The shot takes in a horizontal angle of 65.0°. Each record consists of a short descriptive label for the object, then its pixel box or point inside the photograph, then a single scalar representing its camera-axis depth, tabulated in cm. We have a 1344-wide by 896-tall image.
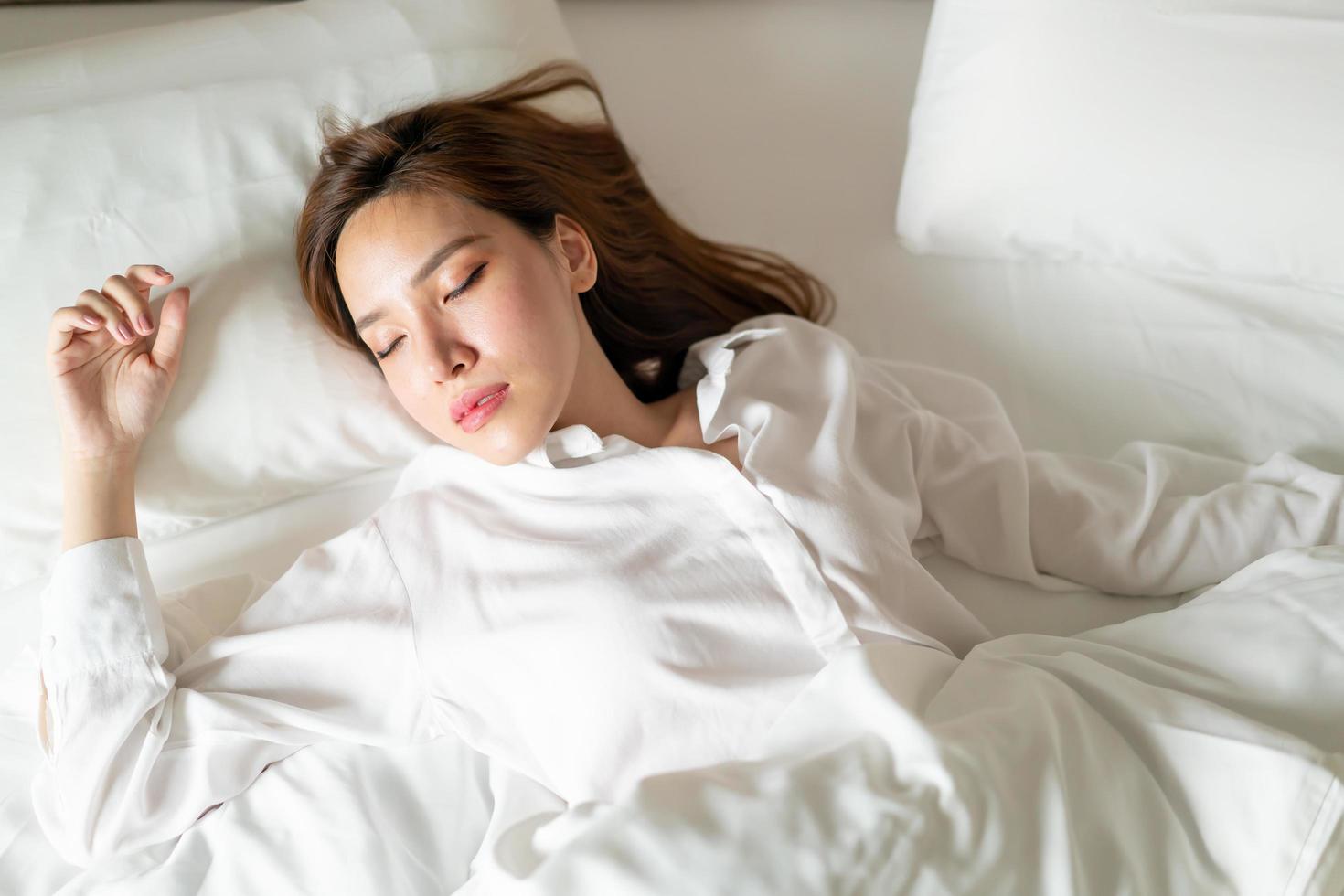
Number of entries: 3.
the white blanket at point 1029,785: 91
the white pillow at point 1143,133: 147
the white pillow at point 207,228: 130
